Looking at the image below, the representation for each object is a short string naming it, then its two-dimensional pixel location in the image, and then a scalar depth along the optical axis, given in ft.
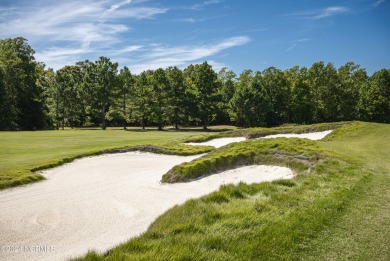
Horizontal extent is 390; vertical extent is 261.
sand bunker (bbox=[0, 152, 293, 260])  26.94
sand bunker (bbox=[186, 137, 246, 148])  87.54
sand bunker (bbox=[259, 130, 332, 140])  76.95
